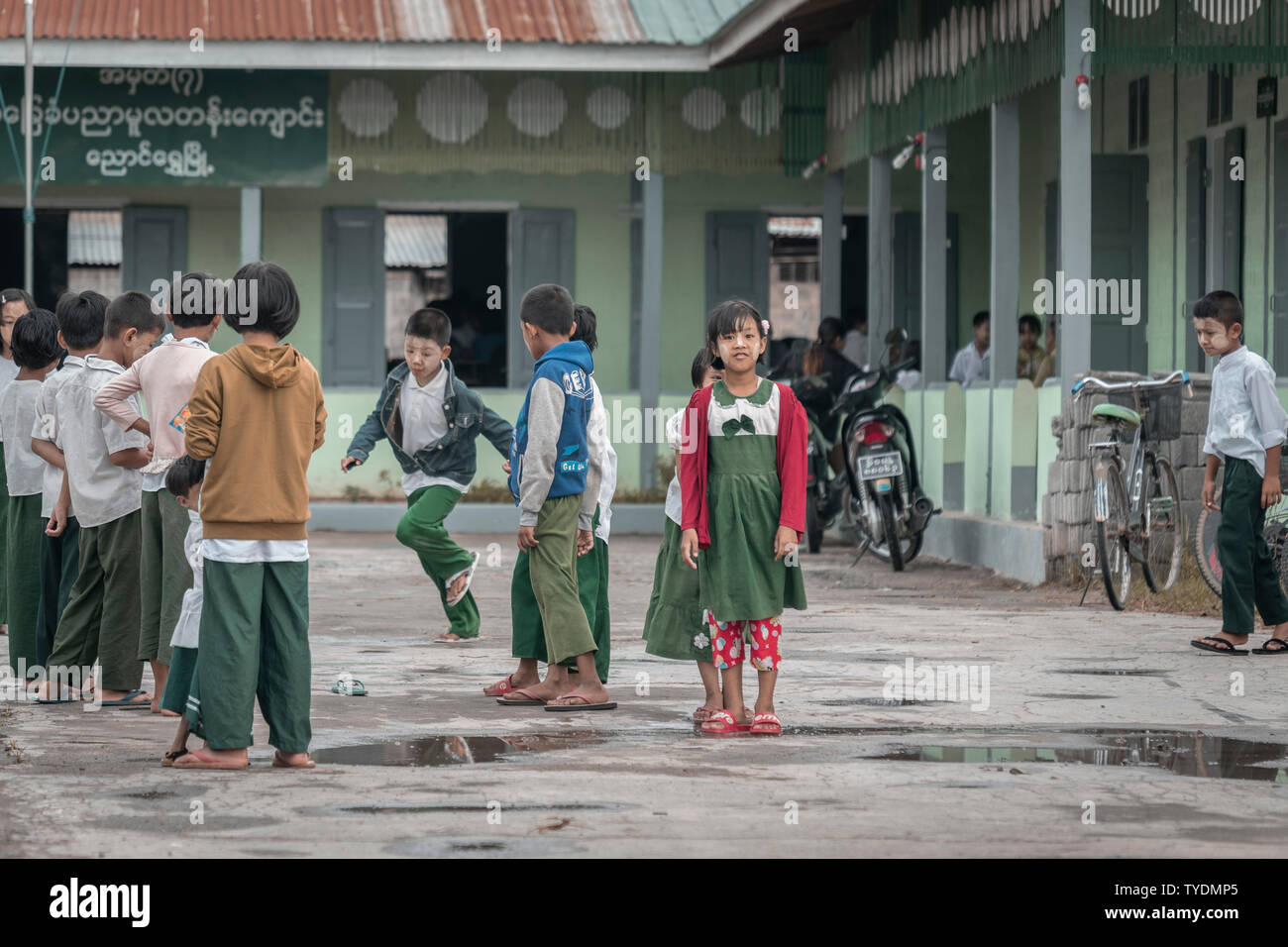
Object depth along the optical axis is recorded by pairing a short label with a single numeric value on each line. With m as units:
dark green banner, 16.97
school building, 13.91
